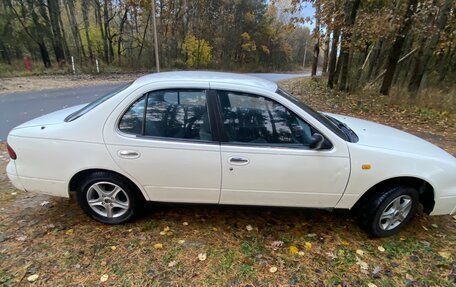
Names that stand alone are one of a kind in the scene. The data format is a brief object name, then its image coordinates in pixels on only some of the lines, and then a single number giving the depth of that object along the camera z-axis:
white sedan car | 2.79
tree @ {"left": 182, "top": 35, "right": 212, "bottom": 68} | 34.74
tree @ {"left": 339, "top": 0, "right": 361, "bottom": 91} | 11.89
